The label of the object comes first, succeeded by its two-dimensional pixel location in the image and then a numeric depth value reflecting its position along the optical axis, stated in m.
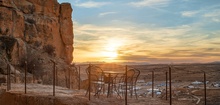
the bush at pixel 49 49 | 29.16
